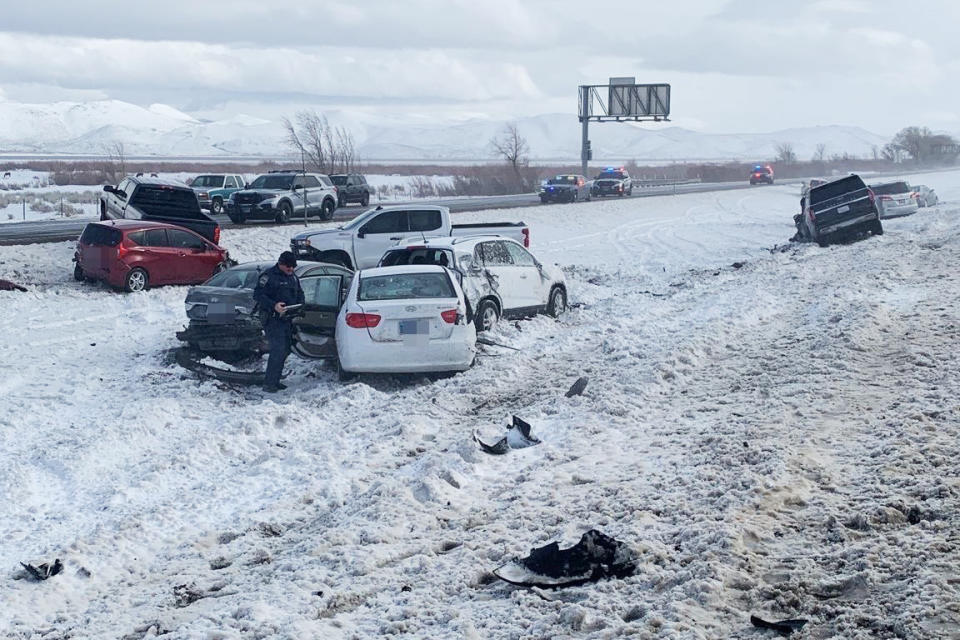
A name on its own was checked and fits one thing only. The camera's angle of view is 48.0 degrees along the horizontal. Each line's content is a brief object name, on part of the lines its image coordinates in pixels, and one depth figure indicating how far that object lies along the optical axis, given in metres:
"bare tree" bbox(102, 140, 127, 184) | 68.06
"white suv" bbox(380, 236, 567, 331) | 16.23
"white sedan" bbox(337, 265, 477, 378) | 12.95
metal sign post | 72.44
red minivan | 22.02
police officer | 13.14
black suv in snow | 27.94
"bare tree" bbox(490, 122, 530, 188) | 74.79
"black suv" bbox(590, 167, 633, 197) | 63.29
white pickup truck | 23.86
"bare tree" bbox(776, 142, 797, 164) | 133.12
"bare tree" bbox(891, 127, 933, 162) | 129.38
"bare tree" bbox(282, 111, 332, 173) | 61.50
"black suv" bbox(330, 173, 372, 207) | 47.75
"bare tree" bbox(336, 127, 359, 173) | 63.76
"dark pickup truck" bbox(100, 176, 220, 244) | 26.84
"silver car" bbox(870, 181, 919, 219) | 37.97
